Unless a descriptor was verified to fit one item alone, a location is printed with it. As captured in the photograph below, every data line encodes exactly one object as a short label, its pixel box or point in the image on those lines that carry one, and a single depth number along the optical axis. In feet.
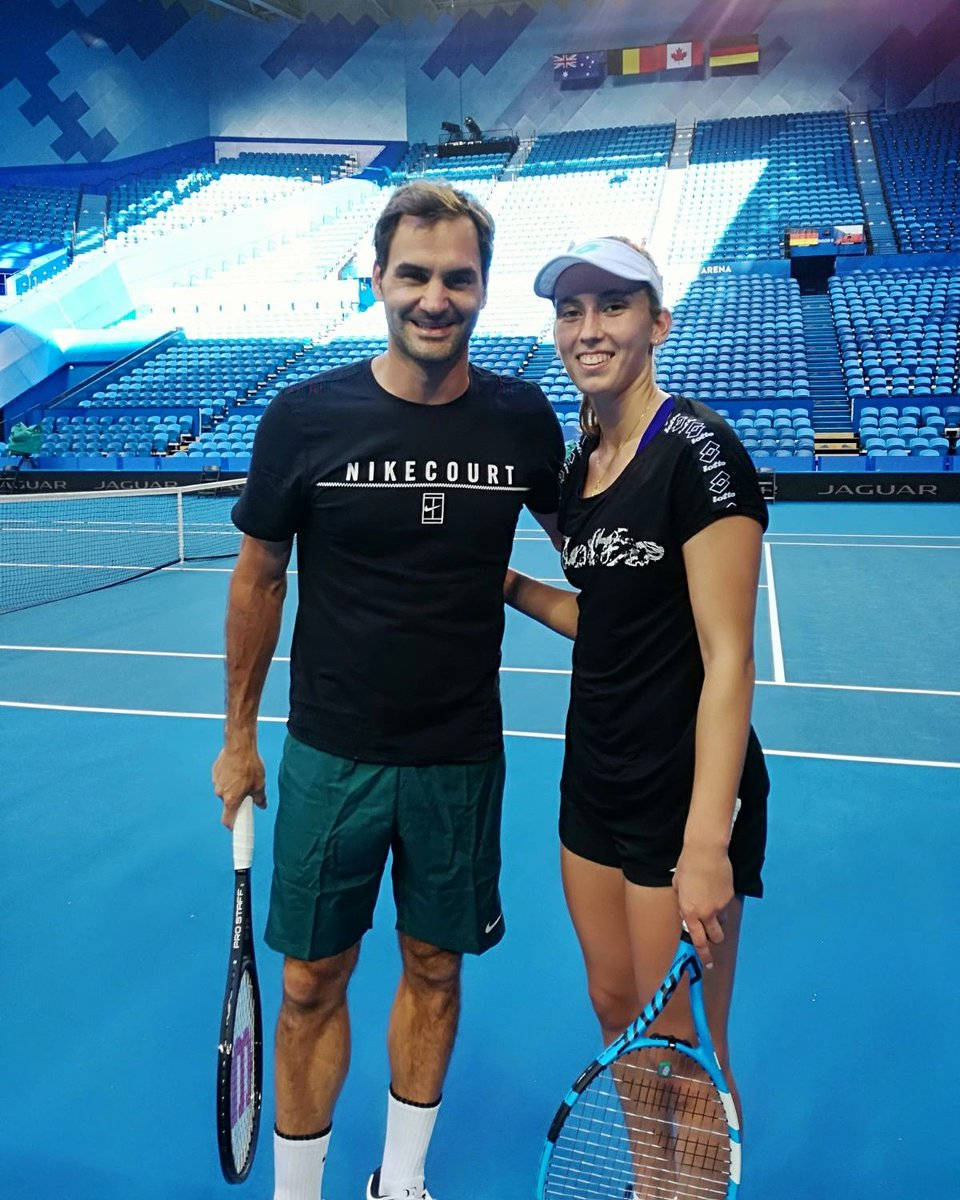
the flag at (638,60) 96.53
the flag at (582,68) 98.32
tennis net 33.09
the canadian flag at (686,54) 95.50
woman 5.49
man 6.58
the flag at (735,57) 93.71
